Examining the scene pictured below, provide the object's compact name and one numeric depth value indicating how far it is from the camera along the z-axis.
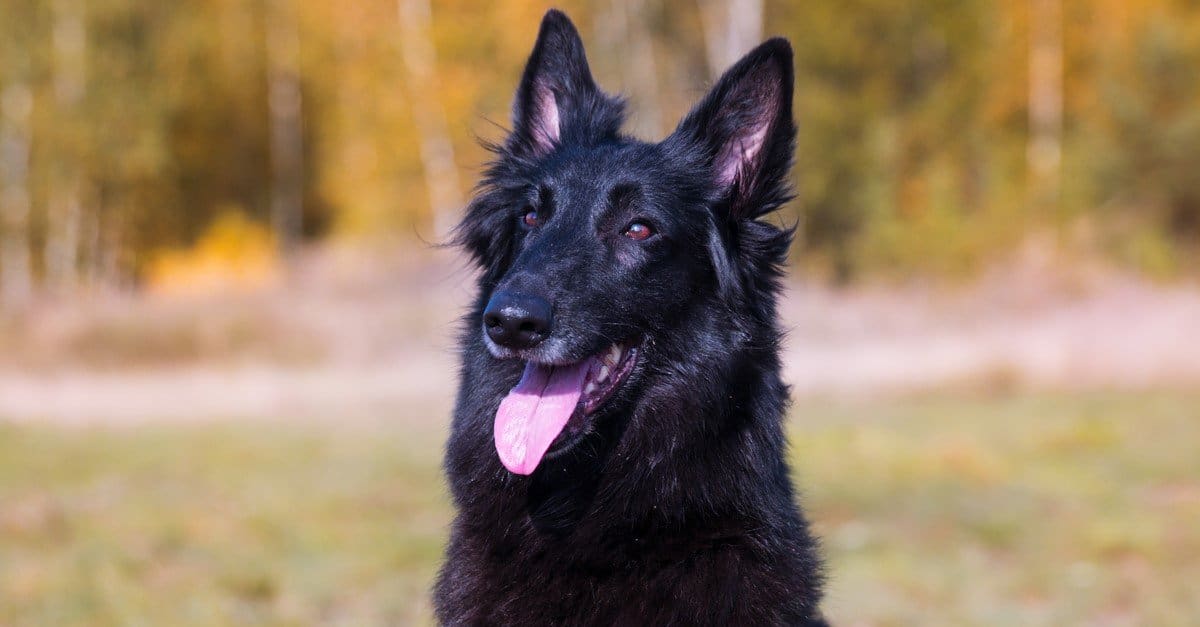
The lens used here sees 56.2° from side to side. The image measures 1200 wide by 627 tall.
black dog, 3.30
